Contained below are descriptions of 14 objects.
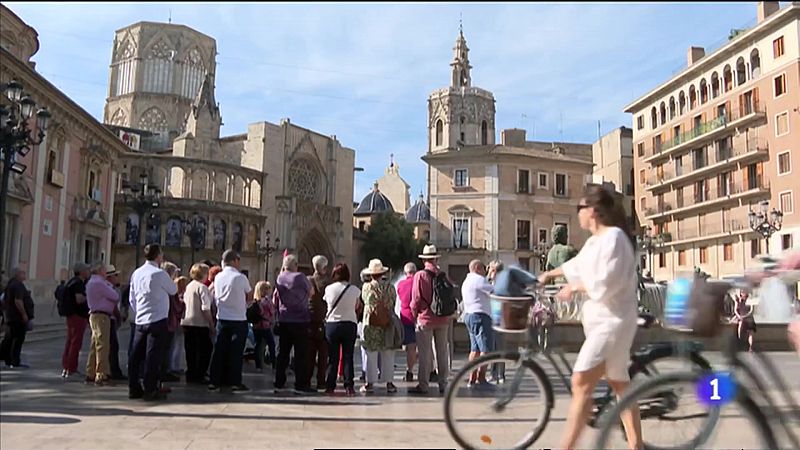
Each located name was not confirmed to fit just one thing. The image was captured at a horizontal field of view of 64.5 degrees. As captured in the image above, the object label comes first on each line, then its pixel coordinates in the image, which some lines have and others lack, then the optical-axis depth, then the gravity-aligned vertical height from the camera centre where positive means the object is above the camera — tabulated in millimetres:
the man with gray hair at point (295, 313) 7289 -325
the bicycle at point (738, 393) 3010 -487
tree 53250 +3622
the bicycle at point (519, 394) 3695 -630
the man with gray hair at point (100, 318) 7332 -431
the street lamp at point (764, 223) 23969 +2954
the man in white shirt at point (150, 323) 6508 -422
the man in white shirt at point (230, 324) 7047 -457
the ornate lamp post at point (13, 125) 11505 +2873
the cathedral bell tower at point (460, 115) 71375 +19636
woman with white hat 7387 -269
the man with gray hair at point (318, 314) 7609 -350
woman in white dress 3287 -162
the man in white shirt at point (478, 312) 7492 -283
